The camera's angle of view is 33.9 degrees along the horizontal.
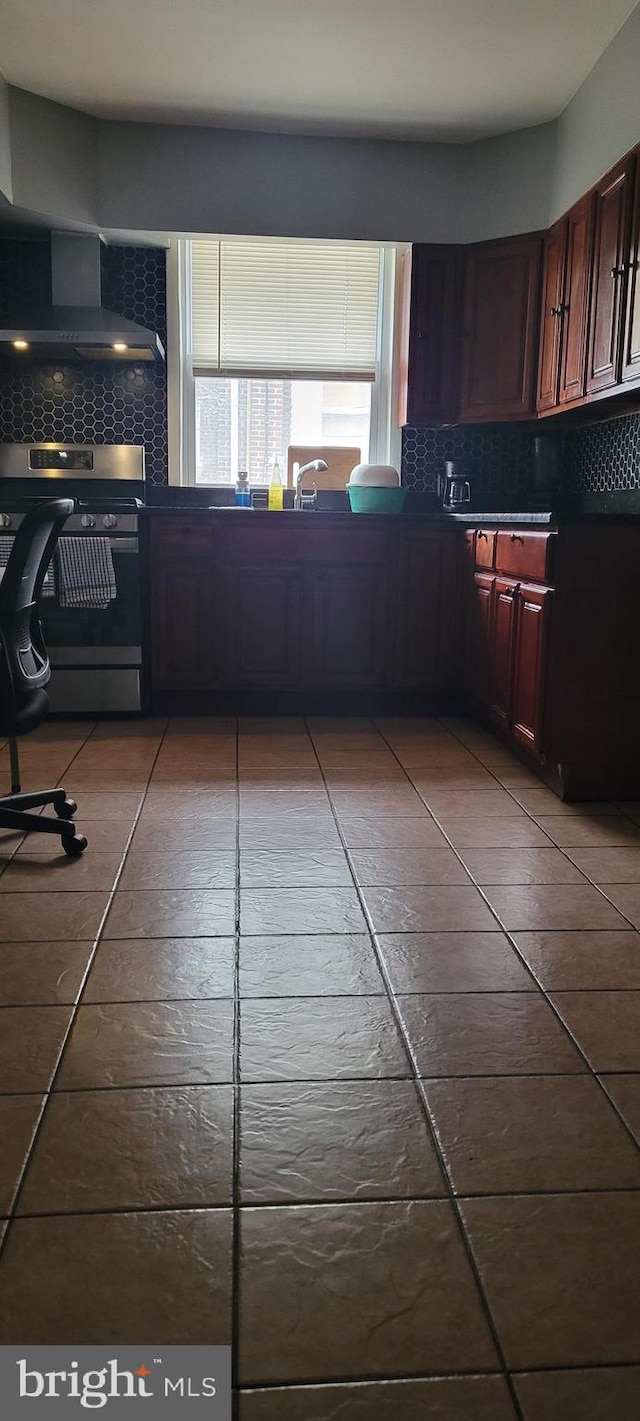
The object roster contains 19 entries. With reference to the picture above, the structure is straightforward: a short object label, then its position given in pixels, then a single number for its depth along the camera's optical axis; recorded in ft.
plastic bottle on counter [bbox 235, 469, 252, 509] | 15.66
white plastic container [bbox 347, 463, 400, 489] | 15.35
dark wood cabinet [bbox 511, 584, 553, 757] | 10.56
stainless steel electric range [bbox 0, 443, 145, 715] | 13.69
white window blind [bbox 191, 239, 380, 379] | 16.01
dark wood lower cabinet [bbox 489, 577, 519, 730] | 11.96
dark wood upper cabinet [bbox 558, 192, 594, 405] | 12.98
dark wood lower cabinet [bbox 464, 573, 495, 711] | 13.14
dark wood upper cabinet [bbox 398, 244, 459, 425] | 15.30
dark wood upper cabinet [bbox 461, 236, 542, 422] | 14.82
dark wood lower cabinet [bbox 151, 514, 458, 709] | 14.14
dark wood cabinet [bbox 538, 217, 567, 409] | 13.92
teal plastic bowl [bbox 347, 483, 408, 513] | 15.23
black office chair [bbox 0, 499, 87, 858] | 8.13
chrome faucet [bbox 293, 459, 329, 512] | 15.11
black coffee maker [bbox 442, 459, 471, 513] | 15.80
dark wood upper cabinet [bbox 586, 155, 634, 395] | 11.70
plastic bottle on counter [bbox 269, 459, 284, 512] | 15.26
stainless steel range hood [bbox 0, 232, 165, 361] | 14.42
